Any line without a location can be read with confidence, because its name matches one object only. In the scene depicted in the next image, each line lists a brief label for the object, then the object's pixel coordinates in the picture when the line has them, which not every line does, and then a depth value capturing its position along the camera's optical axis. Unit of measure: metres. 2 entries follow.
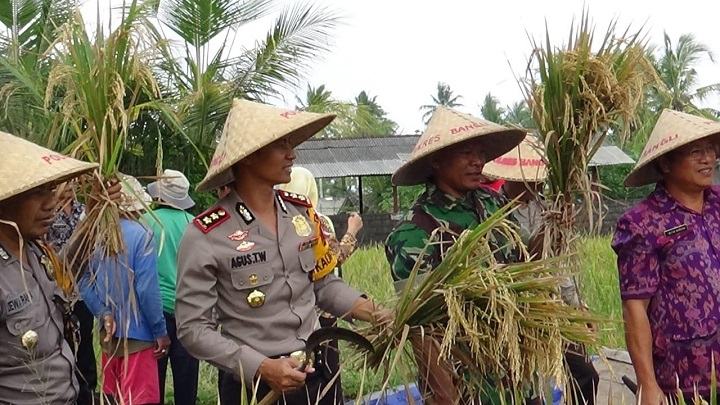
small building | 18.14
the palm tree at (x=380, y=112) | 43.15
